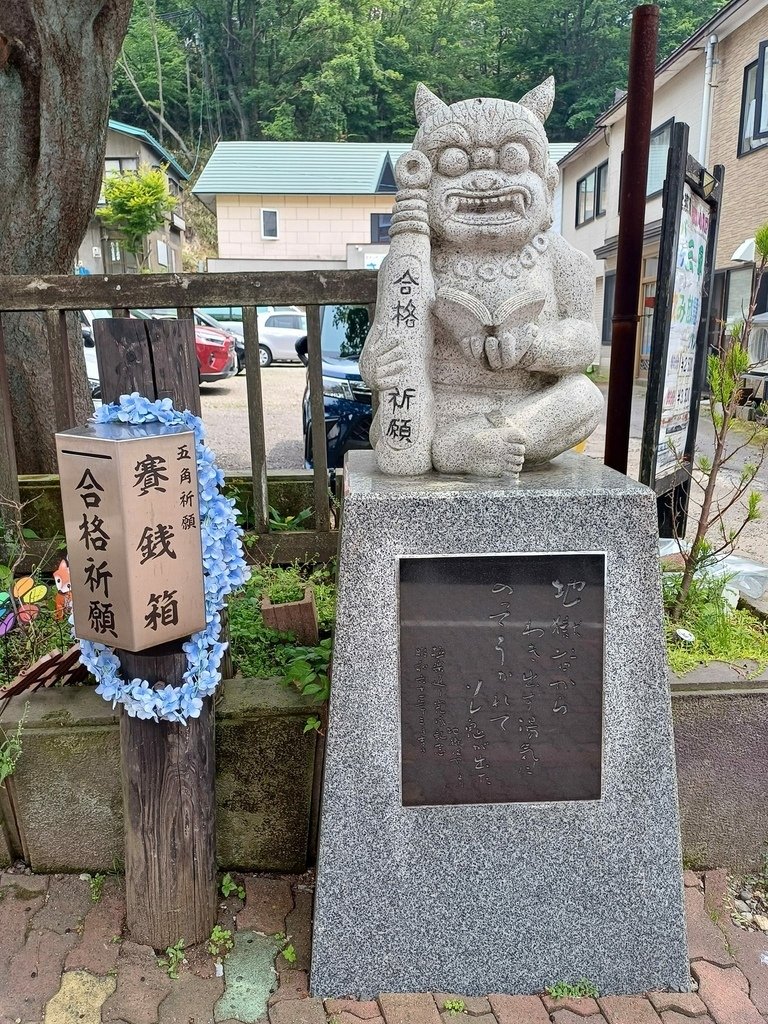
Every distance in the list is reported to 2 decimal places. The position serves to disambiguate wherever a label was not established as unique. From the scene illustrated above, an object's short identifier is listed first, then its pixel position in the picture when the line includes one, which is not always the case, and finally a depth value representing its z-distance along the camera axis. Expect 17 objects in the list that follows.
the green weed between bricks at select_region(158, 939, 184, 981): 2.17
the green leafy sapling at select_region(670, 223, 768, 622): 2.71
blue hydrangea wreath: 2.03
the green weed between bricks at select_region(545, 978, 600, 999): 2.14
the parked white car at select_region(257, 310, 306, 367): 16.59
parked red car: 12.77
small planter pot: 2.91
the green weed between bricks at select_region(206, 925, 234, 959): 2.24
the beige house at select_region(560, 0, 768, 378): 11.77
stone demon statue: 2.22
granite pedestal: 2.02
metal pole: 3.14
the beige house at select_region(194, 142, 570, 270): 23.06
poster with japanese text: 3.15
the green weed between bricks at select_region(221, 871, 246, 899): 2.45
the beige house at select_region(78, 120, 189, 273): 25.45
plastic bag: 3.21
